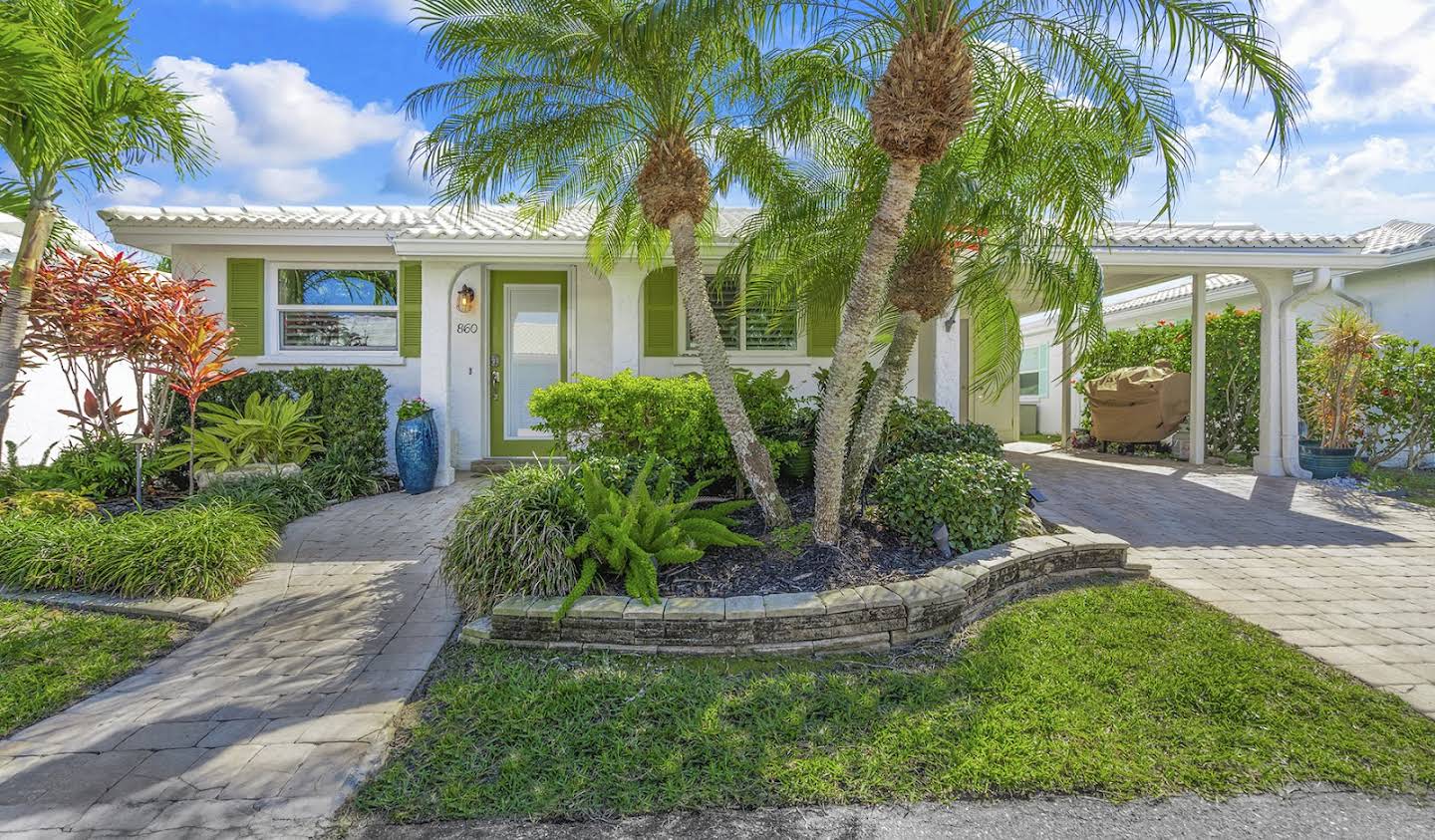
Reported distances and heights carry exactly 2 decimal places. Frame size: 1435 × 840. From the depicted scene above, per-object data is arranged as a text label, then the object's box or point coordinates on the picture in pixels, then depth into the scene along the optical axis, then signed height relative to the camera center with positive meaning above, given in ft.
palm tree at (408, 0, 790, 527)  14.58 +7.40
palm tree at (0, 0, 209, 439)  15.46 +8.03
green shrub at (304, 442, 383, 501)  23.81 -2.10
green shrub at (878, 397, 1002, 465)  19.79 -0.70
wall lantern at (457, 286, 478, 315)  29.25 +5.19
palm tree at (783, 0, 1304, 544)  12.23 +6.80
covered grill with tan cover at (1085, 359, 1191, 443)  35.35 +0.59
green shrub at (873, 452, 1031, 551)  15.28 -2.00
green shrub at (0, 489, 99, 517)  17.58 -2.33
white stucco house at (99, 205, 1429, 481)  26.50 +5.06
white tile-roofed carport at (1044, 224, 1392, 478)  28.81 +6.53
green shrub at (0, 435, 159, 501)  20.43 -1.73
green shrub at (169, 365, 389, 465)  25.58 +0.77
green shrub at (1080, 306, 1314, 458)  33.55 +1.73
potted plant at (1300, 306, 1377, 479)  28.63 +1.20
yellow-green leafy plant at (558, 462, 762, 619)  12.45 -2.43
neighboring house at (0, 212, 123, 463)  28.45 +0.37
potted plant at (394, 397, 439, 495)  25.04 -1.19
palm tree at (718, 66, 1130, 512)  15.25 +4.93
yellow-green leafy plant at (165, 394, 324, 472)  22.88 -0.69
